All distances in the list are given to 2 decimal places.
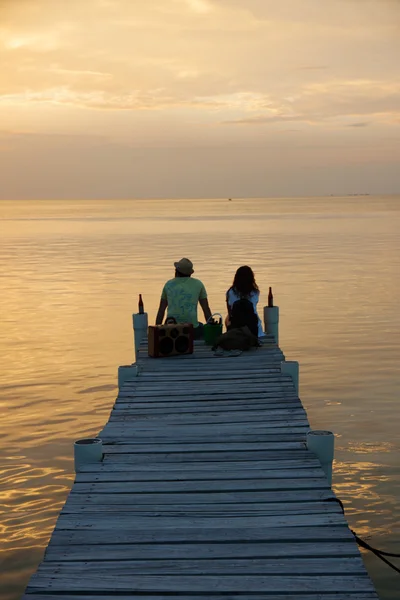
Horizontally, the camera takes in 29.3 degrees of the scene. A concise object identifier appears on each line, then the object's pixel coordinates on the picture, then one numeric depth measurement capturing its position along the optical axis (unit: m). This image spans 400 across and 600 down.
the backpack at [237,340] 12.85
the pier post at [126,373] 11.16
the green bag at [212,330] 13.27
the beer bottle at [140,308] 14.51
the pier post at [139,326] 14.51
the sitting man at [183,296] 13.05
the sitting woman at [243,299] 12.80
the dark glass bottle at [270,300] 14.60
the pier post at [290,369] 10.98
